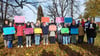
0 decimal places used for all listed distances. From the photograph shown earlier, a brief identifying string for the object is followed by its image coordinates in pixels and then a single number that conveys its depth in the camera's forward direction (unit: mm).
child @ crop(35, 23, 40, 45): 9992
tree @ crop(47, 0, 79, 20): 31136
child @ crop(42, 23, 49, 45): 10023
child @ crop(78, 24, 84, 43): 10445
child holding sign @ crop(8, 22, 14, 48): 9141
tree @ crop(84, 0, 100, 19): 30028
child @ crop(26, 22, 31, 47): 9641
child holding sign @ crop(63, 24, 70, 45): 10391
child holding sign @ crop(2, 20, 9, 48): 9164
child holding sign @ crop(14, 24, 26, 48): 9391
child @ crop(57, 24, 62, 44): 10555
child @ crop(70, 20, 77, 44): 10326
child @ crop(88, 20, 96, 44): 9766
